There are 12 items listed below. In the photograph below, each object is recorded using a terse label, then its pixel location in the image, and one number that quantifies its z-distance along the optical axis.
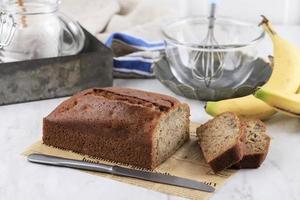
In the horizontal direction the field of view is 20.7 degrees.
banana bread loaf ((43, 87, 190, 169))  1.03
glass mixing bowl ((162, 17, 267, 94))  1.26
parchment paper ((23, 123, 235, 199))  0.98
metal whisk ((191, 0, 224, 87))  1.28
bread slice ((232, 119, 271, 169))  1.03
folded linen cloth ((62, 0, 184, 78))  1.34
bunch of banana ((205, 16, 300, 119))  1.13
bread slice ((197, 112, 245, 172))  1.01
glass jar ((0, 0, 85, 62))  1.22
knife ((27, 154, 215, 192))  0.98
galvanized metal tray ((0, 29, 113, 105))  1.21
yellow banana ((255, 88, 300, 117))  1.12
